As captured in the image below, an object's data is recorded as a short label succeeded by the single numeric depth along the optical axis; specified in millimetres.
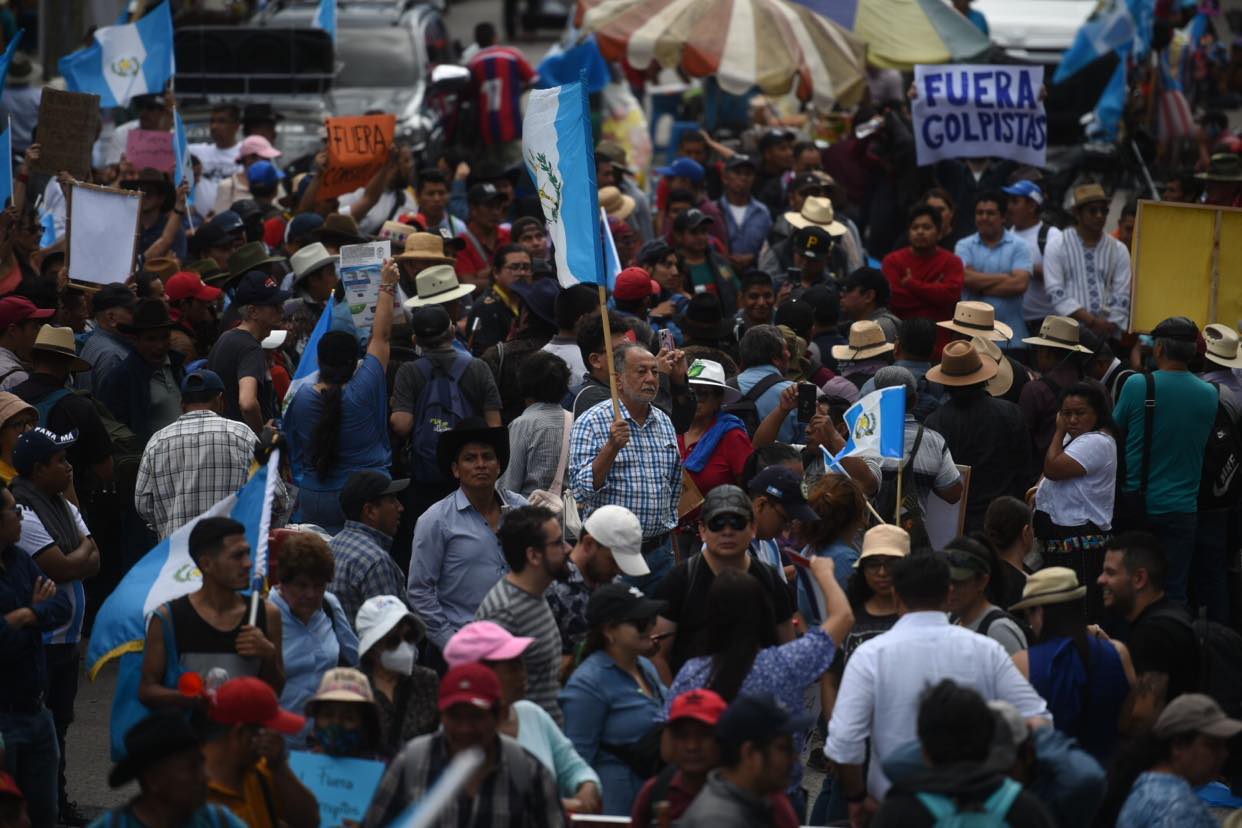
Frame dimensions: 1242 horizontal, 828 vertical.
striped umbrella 32125
